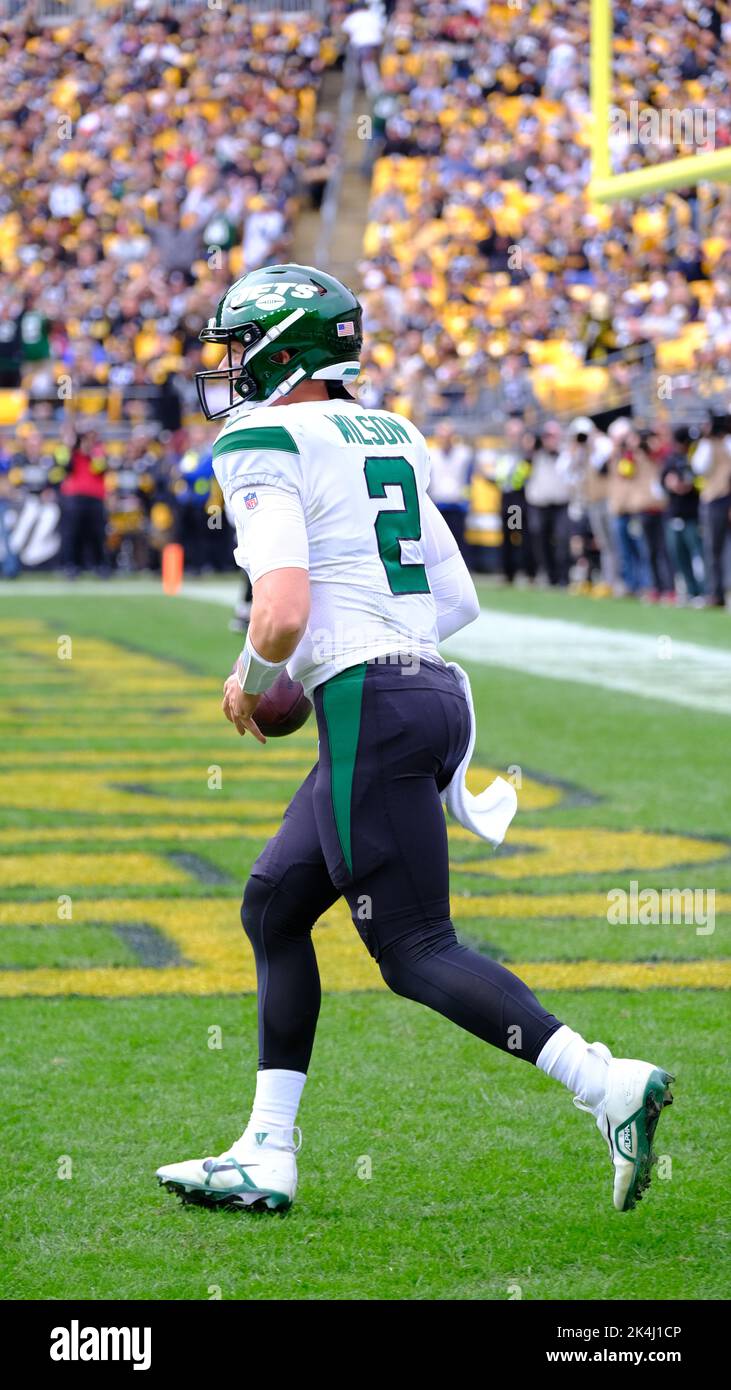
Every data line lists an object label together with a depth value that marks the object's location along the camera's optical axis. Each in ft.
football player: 21.66
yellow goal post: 81.20
